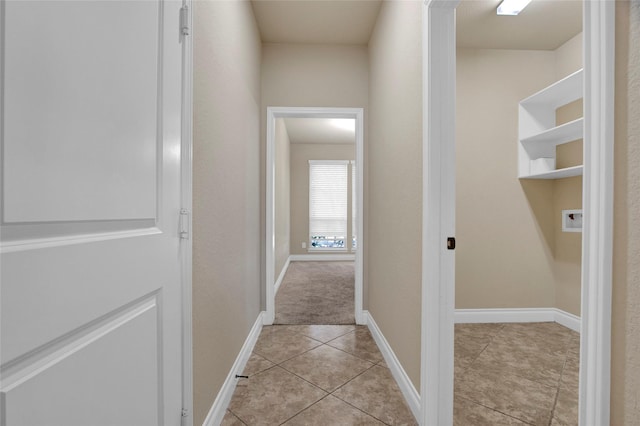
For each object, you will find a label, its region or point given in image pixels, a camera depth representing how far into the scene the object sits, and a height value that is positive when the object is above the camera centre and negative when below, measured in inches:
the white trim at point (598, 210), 22.1 +0.3
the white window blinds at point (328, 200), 268.7 +10.9
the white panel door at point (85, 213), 18.3 -0.2
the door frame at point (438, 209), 51.6 +0.6
